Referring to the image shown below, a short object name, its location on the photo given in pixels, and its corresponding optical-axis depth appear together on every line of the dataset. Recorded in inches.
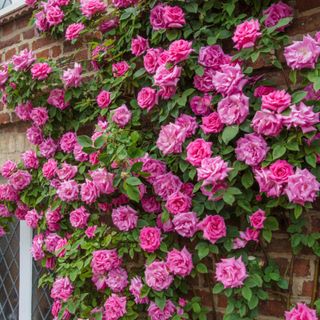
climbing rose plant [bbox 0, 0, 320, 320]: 81.8
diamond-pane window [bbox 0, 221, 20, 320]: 150.6
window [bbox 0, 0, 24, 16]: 138.0
